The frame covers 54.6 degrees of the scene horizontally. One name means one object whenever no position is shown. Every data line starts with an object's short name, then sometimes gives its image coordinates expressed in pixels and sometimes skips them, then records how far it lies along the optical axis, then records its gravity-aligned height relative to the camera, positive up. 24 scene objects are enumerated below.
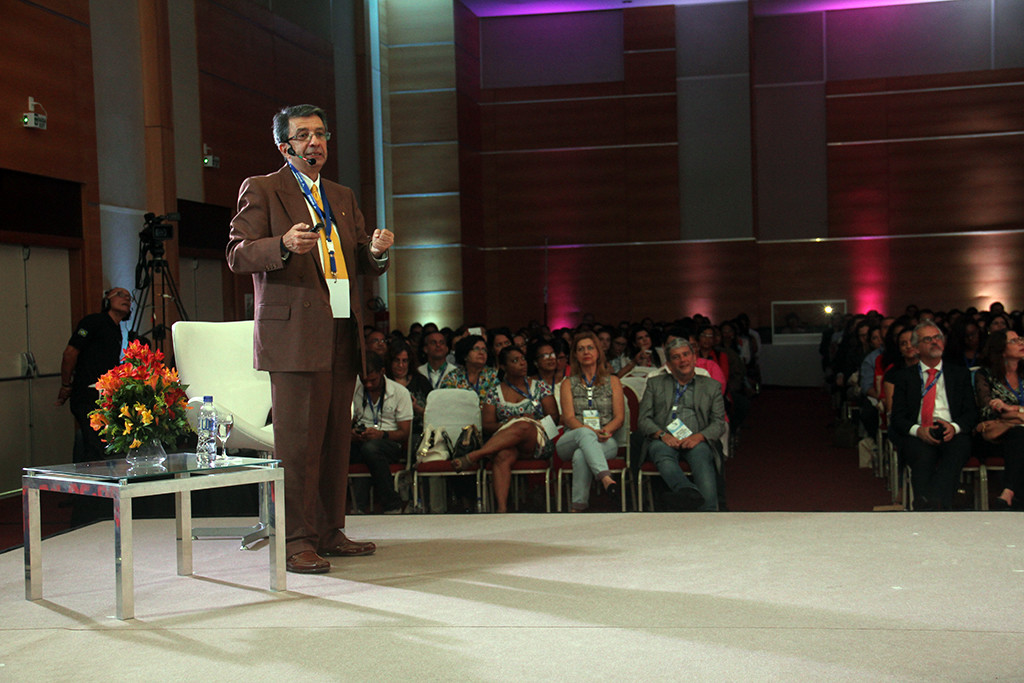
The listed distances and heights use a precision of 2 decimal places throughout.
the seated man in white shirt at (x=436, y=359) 7.09 -0.18
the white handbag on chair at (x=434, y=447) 5.64 -0.64
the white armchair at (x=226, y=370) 4.80 -0.14
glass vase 3.25 -0.37
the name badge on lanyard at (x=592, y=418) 5.55 -0.49
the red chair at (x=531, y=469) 5.40 -0.76
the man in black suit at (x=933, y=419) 5.06 -0.50
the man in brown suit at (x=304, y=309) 3.29 +0.10
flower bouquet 3.19 -0.22
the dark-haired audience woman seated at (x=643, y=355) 8.50 -0.22
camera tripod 7.19 +0.42
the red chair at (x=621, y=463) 5.35 -0.74
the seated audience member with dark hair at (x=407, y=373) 6.46 -0.25
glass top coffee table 2.84 -0.43
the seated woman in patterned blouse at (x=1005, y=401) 4.93 -0.42
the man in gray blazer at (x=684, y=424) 5.16 -0.52
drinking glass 3.33 -0.30
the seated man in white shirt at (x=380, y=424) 5.61 -0.52
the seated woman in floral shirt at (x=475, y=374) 6.17 -0.25
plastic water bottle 3.28 -0.31
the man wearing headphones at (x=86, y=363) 6.32 -0.12
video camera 7.15 +0.78
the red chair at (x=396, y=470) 5.64 -0.77
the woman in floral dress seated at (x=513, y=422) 5.45 -0.51
